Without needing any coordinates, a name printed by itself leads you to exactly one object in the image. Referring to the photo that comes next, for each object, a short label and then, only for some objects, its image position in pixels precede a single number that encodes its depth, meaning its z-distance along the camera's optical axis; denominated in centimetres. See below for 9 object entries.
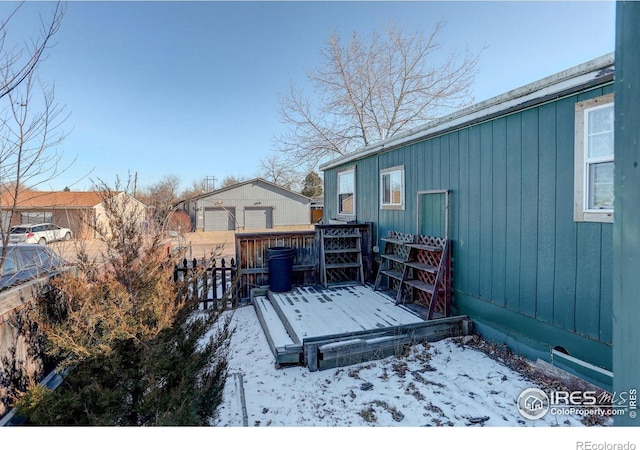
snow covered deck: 382
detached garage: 2663
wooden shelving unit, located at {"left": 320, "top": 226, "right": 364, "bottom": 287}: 685
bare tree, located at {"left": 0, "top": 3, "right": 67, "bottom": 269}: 203
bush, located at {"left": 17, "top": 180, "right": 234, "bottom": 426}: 196
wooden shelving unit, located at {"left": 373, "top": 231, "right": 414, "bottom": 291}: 594
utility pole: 4124
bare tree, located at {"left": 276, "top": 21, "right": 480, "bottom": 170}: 1465
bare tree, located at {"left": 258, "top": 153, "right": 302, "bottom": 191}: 1672
